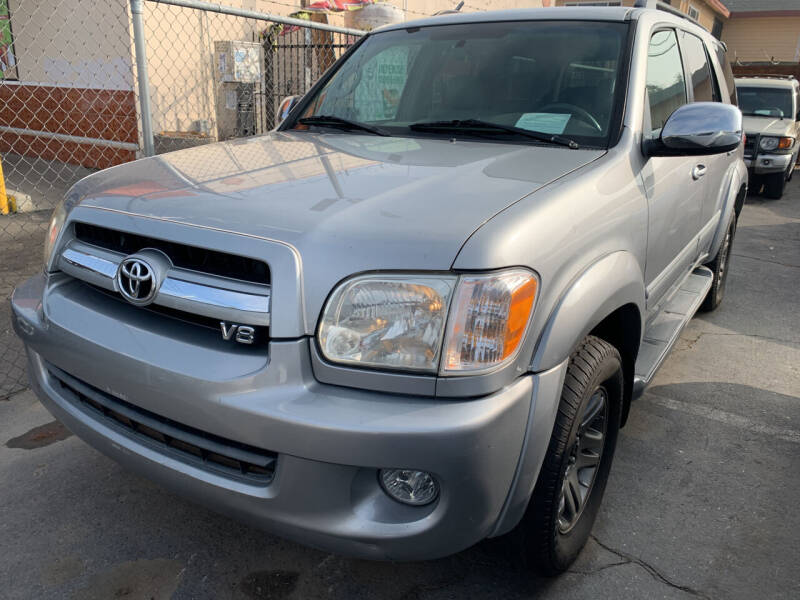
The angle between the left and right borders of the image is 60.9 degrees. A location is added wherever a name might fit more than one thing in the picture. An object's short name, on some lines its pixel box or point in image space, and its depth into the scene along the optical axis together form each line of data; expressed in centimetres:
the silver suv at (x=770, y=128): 1004
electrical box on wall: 846
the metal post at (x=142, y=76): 399
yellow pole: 637
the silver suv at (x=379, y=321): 164
